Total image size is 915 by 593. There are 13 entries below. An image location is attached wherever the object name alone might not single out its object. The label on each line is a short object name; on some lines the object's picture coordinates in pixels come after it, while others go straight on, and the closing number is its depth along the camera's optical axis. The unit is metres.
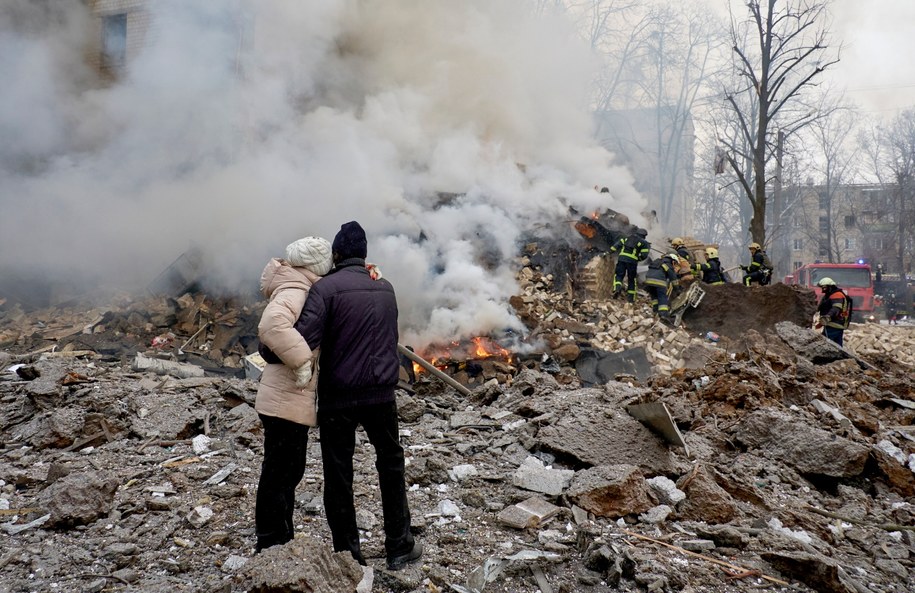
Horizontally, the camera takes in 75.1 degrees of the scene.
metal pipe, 6.55
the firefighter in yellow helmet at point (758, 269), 12.89
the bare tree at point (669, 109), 32.88
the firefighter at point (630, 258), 11.95
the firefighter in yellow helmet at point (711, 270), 12.78
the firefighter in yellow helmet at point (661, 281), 11.36
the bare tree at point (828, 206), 36.69
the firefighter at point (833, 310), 9.91
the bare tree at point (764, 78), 14.08
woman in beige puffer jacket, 2.76
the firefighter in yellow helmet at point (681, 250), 13.02
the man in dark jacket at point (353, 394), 2.88
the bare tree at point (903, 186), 30.19
